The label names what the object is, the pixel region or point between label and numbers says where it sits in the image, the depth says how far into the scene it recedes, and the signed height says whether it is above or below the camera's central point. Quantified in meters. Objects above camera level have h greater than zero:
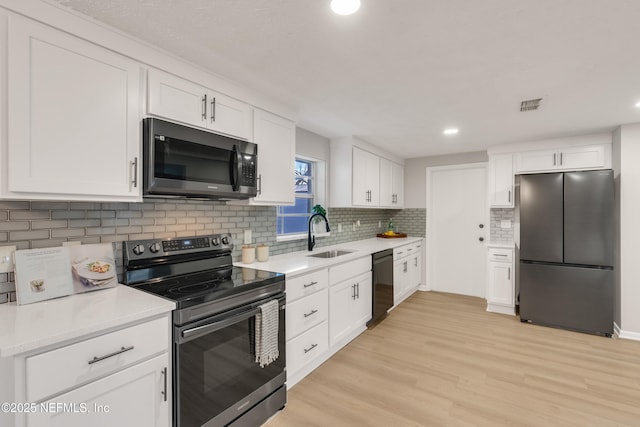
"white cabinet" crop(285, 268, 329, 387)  2.32 -0.90
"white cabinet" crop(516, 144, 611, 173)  3.58 +0.69
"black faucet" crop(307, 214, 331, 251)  3.43 -0.30
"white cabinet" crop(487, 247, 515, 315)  4.06 -0.92
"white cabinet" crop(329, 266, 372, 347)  2.84 -0.96
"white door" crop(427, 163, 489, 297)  4.83 -0.25
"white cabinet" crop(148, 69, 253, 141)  1.76 +0.69
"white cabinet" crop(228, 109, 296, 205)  2.43 +0.46
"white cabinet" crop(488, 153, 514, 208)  4.11 +0.46
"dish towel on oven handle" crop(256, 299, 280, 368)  1.89 -0.77
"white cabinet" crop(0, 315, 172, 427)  1.05 -0.66
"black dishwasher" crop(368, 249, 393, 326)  3.55 -0.87
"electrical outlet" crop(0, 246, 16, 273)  1.44 -0.22
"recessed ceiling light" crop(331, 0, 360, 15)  1.36 +0.95
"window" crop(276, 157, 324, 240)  3.34 +0.17
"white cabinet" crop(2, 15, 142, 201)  1.28 +0.45
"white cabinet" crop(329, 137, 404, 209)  3.78 +0.50
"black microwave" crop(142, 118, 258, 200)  1.70 +0.32
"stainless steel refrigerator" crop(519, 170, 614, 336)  3.35 -0.42
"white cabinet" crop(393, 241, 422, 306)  4.21 -0.86
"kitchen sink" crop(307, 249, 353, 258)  3.30 -0.45
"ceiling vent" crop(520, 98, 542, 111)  2.56 +0.96
